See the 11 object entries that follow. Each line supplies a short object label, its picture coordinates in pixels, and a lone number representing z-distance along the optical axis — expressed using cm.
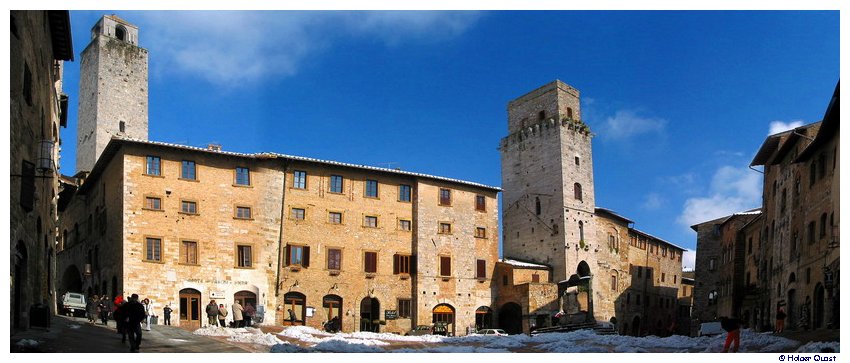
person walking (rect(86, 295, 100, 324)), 2978
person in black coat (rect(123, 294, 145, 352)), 1753
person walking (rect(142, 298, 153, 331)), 3281
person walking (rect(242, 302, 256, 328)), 3347
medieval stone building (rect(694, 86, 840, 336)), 2958
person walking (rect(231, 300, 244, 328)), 3329
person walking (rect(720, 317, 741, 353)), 1920
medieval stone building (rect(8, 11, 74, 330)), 1912
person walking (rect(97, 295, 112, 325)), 2931
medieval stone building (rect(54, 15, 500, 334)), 3856
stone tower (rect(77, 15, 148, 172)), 5731
